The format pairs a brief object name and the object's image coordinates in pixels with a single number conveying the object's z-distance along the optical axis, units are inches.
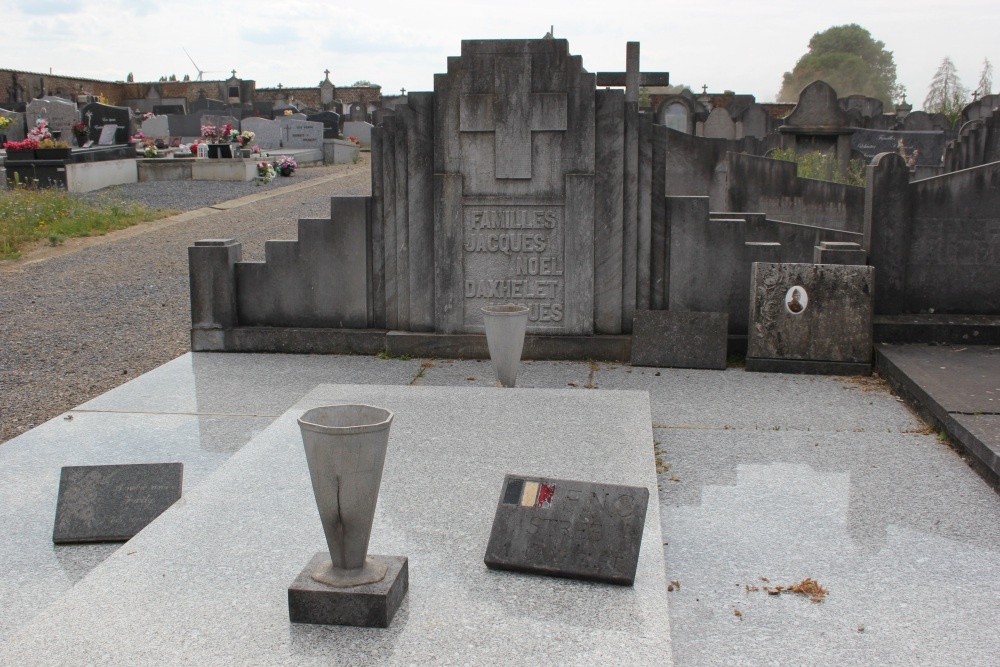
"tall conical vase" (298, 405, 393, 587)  107.4
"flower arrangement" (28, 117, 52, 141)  740.6
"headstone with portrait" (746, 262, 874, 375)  266.5
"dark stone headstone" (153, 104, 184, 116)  1560.0
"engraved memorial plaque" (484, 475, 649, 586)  127.7
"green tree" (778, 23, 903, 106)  4274.1
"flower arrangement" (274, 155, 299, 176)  871.1
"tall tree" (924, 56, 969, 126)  2291.6
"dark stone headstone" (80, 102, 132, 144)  911.7
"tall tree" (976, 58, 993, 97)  1491.1
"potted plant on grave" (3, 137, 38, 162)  716.7
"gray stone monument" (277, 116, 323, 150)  1061.8
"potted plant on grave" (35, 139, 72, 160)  719.7
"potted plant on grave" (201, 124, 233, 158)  851.4
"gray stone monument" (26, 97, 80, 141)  952.9
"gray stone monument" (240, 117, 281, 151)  1058.1
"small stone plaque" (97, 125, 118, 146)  892.6
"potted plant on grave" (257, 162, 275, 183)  816.3
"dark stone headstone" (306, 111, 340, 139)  1205.7
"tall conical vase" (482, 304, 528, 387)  222.4
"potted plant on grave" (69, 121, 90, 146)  901.2
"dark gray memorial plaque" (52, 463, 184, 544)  159.5
